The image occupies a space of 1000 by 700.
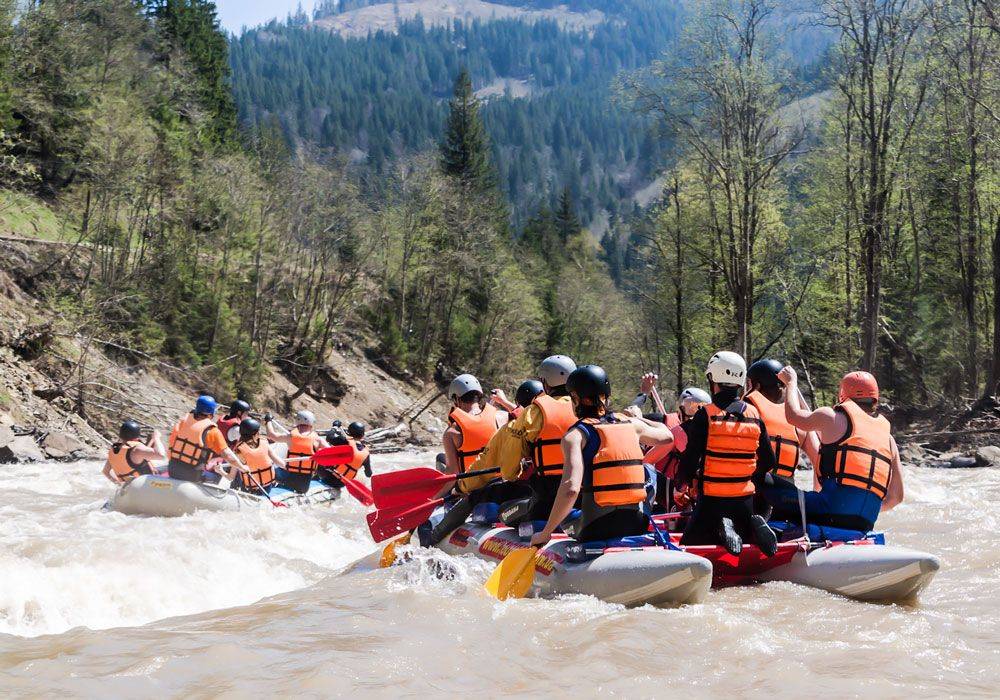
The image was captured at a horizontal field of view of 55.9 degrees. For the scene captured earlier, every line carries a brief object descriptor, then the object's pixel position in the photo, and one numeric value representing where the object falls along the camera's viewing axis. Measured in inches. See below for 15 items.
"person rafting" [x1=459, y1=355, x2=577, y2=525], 280.4
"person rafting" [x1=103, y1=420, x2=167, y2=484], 506.0
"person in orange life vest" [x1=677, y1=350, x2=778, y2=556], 262.5
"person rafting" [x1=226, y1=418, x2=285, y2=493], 516.1
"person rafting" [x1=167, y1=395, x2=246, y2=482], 472.4
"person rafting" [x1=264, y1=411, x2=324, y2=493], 557.0
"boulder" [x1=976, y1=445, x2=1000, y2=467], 728.3
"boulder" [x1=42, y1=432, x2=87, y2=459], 713.6
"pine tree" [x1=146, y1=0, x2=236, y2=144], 1857.8
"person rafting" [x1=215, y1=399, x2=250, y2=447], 564.7
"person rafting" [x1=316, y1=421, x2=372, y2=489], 582.2
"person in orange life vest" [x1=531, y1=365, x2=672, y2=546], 245.4
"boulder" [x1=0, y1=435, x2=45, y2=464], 669.3
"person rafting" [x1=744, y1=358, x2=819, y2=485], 301.7
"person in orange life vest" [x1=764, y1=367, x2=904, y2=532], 267.7
